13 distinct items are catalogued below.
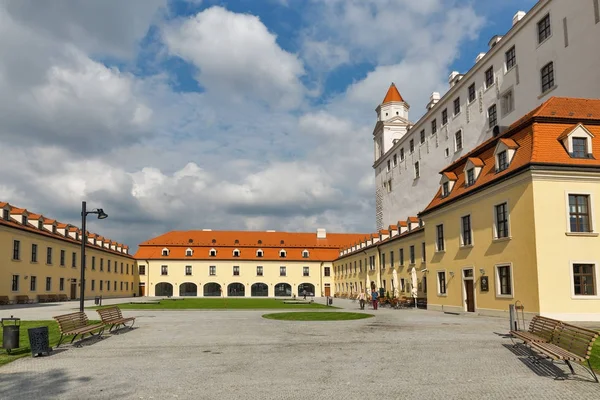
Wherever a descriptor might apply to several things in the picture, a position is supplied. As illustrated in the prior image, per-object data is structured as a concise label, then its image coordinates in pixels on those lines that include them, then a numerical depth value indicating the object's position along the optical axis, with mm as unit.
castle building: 27578
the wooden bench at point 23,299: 42772
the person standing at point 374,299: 33922
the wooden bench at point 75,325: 13304
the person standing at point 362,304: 33812
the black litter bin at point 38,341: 11805
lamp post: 18984
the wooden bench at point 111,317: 16516
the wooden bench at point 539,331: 11352
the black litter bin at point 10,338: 12281
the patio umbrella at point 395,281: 38188
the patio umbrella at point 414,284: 33625
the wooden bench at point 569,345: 8859
